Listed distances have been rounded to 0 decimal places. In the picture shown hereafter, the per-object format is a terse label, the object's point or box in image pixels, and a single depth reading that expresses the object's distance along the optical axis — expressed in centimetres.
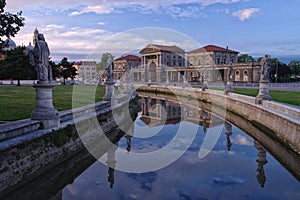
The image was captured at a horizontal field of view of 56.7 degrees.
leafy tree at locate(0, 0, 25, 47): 1171
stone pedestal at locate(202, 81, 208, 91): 3170
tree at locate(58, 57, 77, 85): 5829
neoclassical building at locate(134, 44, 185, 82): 8281
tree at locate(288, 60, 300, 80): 8550
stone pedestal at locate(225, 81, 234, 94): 2439
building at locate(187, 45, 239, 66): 7219
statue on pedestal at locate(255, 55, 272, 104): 1560
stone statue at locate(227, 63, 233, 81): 2415
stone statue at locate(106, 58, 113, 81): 1678
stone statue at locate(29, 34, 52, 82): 902
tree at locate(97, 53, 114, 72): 10806
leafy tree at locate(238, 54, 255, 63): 10404
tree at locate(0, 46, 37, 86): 4209
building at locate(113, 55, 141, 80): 9581
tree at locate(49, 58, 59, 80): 5271
